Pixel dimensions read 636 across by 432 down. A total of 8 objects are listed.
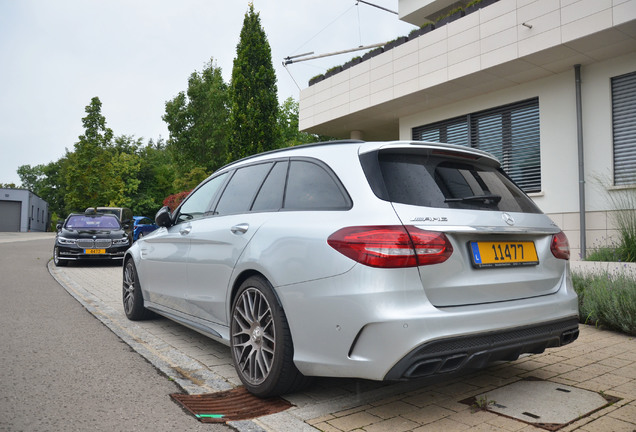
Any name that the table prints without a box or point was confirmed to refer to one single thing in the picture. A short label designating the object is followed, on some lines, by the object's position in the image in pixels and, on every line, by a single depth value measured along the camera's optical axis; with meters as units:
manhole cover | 2.87
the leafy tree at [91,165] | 30.62
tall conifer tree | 24.84
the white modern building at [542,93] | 9.40
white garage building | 63.38
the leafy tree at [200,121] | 43.03
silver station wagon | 2.58
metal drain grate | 3.02
